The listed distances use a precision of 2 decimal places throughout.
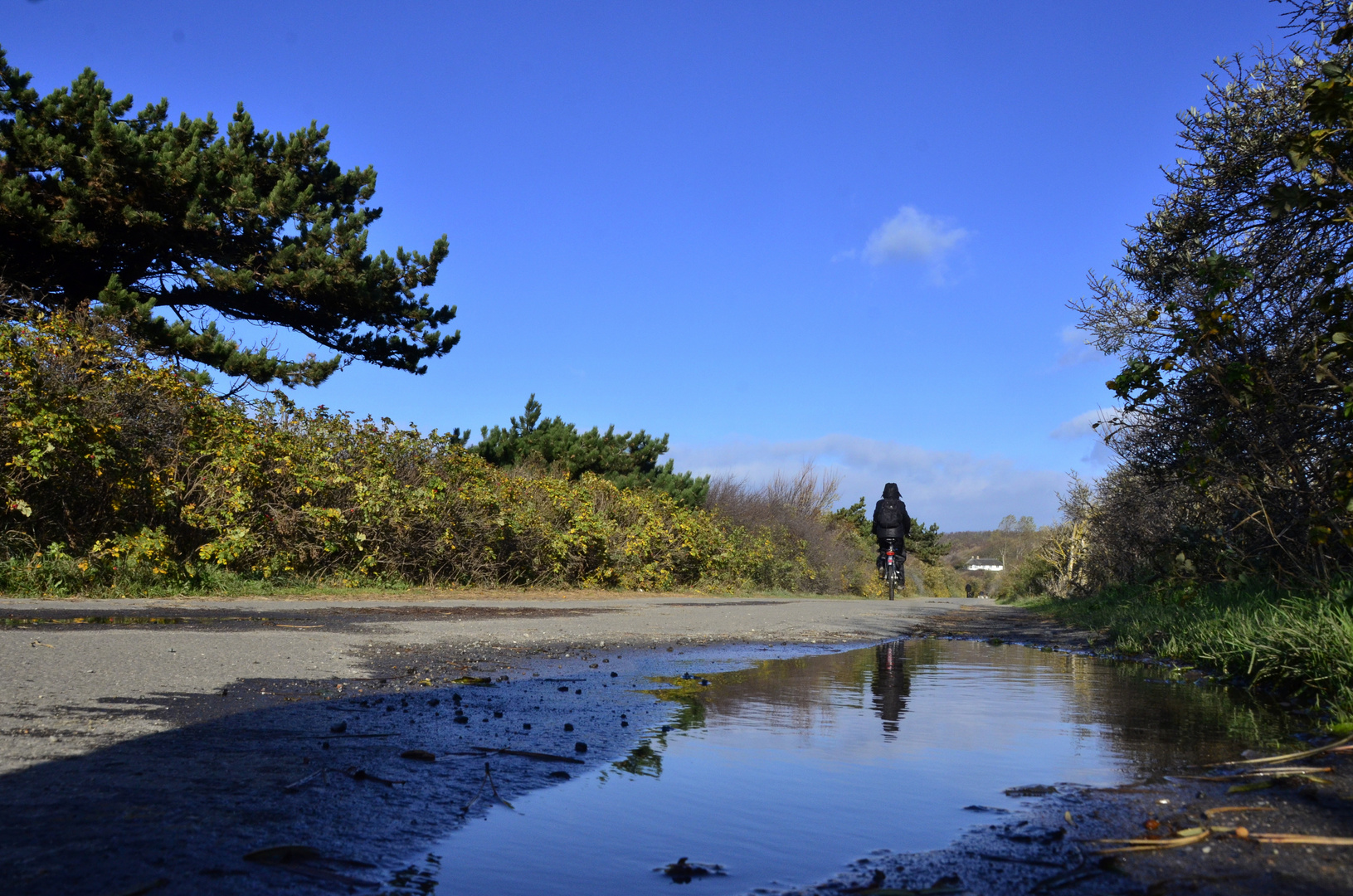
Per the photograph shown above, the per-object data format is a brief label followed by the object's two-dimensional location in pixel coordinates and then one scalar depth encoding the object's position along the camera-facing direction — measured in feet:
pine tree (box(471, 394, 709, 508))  91.71
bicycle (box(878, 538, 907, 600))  75.66
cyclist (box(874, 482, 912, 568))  75.10
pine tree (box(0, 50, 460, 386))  51.80
